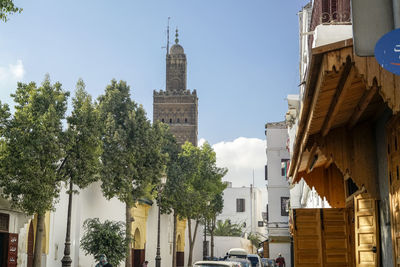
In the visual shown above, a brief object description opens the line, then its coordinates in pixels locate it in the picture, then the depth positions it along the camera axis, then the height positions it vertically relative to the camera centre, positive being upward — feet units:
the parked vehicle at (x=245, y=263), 91.06 -3.51
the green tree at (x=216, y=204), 167.49 +11.40
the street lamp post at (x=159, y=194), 93.56 +8.16
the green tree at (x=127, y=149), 94.02 +15.90
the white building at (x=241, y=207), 311.47 +18.95
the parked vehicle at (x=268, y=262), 121.04 -4.51
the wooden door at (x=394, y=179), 23.73 +2.73
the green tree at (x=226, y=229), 276.00 +5.85
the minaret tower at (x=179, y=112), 337.52 +77.20
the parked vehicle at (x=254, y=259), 113.85 -3.62
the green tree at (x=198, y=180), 134.92 +16.24
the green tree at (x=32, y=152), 61.11 +9.69
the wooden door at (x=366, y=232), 28.73 +0.53
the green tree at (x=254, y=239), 291.58 +1.24
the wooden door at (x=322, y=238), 36.42 +0.25
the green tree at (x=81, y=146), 67.16 +11.42
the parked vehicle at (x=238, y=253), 123.43 -2.60
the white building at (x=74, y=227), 65.41 +1.95
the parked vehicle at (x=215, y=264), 61.11 -2.46
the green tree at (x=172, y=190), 130.93 +11.78
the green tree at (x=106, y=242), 79.77 -0.21
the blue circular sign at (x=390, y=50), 11.42 +3.90
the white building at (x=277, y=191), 185.88 +17.08
